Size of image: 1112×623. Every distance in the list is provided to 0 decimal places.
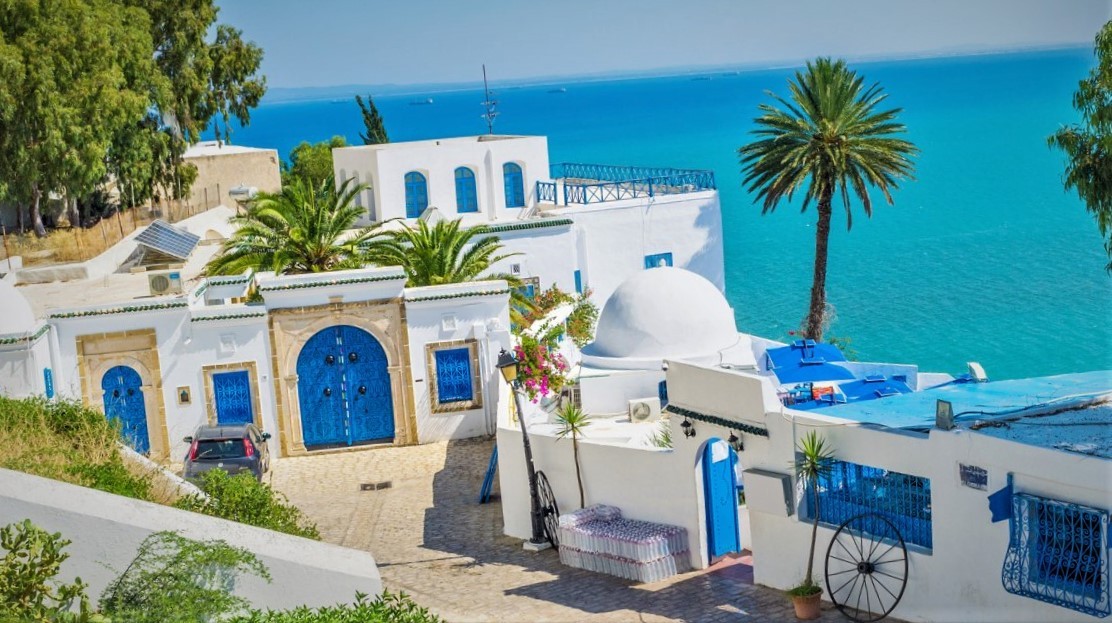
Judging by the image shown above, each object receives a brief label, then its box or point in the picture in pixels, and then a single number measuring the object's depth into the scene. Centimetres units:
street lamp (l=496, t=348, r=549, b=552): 2162
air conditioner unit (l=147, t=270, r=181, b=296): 2777
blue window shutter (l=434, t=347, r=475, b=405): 2847
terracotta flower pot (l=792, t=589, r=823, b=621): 1762
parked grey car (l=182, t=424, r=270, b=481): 2429
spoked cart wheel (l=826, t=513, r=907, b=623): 1719
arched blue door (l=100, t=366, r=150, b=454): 2708
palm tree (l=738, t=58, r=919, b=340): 3750
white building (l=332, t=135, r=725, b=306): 3738
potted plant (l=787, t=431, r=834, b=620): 1764
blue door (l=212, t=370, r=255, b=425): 2769
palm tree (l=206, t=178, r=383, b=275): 3016
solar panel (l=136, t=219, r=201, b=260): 3180
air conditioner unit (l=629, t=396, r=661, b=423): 2442
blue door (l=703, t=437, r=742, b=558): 2008
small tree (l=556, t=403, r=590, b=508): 2130
